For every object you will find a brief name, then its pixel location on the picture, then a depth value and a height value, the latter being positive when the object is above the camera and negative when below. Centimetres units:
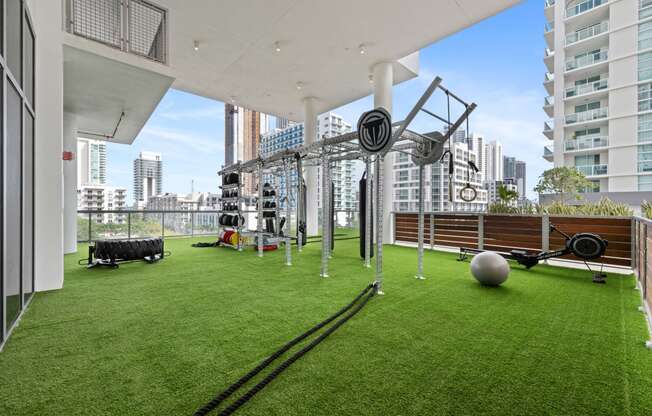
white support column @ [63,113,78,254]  630 +33
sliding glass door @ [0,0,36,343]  222 +40
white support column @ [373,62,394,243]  752 +279
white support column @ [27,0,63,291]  353 +73
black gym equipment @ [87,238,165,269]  513 -82
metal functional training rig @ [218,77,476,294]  357 +91
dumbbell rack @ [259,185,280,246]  677 -9
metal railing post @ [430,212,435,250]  731 -60
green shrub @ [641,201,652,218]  361 -1
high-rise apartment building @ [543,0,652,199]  1859 +800
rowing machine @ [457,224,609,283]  419 -62
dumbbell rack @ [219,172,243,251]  737 +10
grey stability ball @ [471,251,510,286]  377 -80
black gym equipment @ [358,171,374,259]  576 -6
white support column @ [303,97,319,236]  1016 +114
